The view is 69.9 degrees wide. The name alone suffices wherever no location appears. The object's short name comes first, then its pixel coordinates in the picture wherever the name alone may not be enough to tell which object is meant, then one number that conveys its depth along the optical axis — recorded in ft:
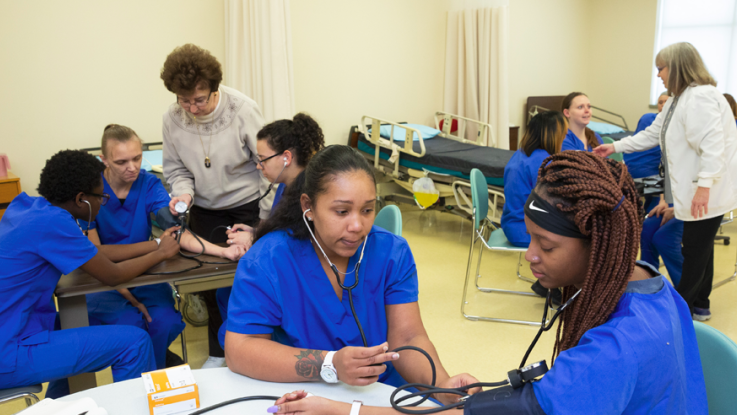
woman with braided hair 2.64
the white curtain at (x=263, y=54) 12.46
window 20.45
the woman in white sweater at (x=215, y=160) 7.49
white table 3.40
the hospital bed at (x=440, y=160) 13.19
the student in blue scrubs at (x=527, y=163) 9.04
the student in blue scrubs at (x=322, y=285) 3.81
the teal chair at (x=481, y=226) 9.23
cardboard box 3.35
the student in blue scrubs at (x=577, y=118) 10.37
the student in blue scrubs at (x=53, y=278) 5.06
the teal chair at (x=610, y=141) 14.74
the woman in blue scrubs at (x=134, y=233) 6.78
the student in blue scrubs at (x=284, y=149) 6.73
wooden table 5.61
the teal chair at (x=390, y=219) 6.61
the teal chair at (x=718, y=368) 3.38
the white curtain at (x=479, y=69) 17.01
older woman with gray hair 8.01
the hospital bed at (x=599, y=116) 19.74
